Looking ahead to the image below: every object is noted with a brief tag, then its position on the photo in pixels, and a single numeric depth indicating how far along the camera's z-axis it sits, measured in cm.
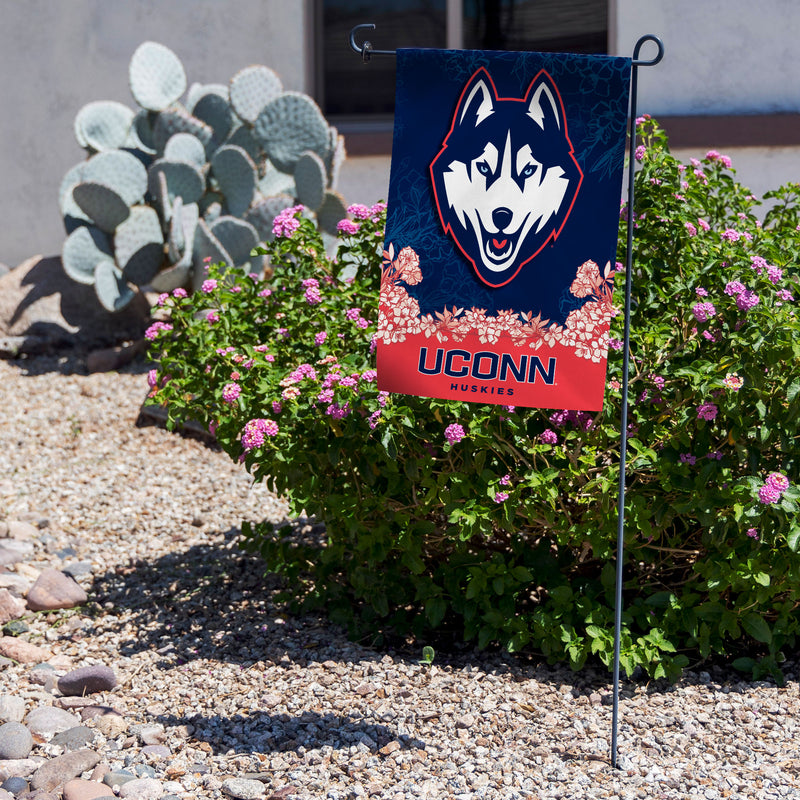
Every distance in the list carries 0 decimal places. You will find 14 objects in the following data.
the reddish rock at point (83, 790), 261
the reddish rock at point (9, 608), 374
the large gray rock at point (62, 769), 269
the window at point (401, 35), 700
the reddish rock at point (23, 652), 344
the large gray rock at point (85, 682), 321
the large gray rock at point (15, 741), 281
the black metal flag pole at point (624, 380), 265
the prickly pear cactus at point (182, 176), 611
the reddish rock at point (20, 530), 443
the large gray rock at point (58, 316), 682
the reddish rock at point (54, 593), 382
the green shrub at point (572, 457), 297
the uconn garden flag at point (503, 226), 264
